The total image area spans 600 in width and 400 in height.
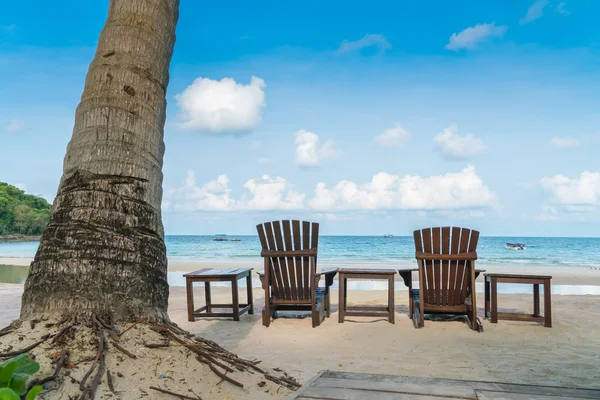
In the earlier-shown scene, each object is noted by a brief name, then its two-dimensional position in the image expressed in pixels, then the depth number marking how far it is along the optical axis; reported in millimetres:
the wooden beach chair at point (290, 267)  5867
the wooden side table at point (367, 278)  5863
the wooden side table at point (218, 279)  6109
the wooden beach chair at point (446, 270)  5703
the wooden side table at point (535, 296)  5695
